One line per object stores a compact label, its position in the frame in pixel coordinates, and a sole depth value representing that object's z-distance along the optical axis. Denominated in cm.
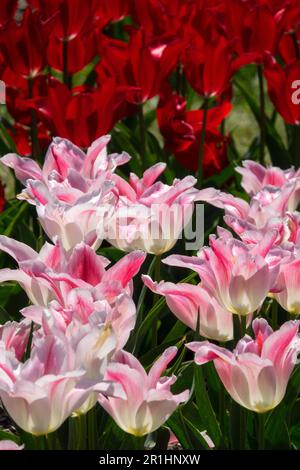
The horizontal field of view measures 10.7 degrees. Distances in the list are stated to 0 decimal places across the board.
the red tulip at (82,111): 380
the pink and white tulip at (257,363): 225
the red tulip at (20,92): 434
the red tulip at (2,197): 394
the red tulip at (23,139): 452
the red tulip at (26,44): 406
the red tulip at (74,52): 443
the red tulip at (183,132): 406
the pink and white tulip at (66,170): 284
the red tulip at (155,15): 450
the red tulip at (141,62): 399
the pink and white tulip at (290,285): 254
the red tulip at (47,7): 437
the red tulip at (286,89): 409
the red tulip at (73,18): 432
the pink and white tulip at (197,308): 249
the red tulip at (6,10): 438
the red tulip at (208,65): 403
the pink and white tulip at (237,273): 244
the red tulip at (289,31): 439
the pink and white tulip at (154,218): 280
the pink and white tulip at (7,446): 214
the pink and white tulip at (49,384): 207
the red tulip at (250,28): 426
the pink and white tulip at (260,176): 333
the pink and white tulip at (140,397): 219
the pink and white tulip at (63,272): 239
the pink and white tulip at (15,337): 234
